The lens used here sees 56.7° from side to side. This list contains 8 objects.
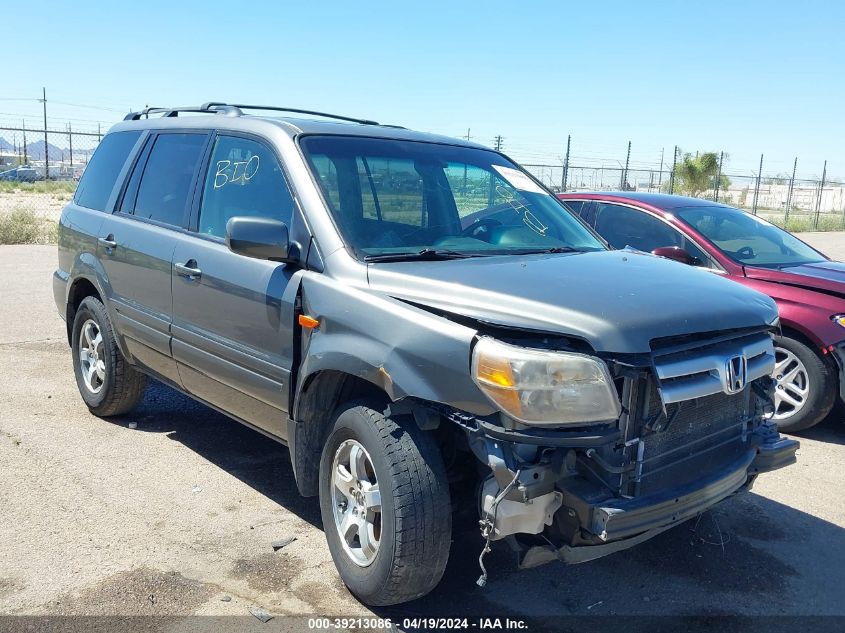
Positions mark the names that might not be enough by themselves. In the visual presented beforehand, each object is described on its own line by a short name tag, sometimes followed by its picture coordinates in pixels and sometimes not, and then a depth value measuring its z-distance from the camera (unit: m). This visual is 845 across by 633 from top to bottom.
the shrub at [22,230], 15.98
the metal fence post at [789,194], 28.32
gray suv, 2.75
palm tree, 30.87
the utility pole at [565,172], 21.45
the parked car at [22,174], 39.16
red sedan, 5.50
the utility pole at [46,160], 23.80
